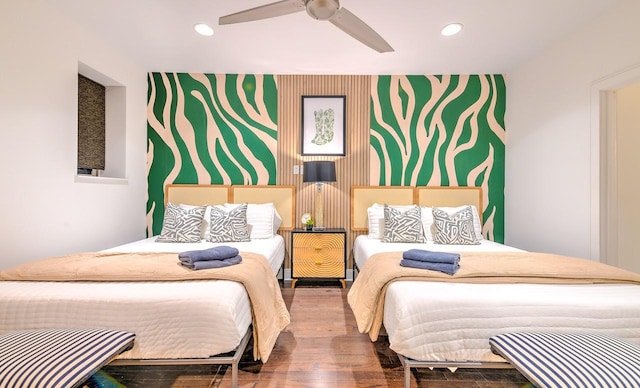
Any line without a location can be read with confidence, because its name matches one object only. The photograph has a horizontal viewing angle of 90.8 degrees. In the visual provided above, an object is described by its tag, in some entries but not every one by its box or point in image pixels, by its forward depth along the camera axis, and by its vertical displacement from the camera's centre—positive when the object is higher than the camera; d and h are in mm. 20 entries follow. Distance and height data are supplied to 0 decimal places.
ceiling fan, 1746 +1069
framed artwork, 3951 +867
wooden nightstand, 3604 -689
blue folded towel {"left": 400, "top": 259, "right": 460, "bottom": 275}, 1892 -441
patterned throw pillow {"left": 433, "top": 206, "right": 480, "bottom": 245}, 3180 -347
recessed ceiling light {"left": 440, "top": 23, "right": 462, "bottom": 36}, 2703 +1458
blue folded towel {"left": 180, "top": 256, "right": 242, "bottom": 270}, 1907 -437
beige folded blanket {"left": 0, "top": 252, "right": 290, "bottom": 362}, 1782 -463
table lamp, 3604 +258
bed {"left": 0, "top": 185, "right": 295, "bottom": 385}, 1556 -598
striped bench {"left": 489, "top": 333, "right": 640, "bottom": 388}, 1105 -632
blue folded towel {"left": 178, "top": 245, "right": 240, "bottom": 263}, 1937 -386
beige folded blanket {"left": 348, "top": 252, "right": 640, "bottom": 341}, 1837 -471
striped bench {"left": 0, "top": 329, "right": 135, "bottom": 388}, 1114 -633
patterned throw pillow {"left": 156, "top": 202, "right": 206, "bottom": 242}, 3135 -313
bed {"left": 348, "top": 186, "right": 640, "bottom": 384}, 1558 -602
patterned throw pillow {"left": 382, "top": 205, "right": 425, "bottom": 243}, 3232 -330
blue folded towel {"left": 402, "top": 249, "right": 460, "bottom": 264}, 1935 -389
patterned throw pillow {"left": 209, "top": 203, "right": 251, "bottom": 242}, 3191 -331
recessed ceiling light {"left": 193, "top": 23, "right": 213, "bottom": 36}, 2738 +1462
